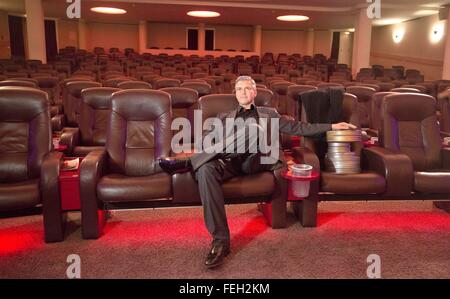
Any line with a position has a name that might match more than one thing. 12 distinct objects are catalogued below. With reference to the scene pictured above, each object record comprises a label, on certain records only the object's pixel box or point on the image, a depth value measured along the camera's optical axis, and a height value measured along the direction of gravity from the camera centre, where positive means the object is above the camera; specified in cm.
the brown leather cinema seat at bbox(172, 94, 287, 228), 240 -71
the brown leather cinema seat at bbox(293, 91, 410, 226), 255 -68
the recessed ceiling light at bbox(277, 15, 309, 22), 1362 +209
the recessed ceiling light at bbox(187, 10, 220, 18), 1341 +216
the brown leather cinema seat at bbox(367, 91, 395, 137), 319 -29
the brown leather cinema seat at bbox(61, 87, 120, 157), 352 -40
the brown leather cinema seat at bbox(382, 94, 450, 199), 298 -40
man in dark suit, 224 -55
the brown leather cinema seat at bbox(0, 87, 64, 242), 259 -43
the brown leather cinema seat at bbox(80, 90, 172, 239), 274 -45
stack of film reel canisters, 266 -52
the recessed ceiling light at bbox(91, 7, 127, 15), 1328 +218
